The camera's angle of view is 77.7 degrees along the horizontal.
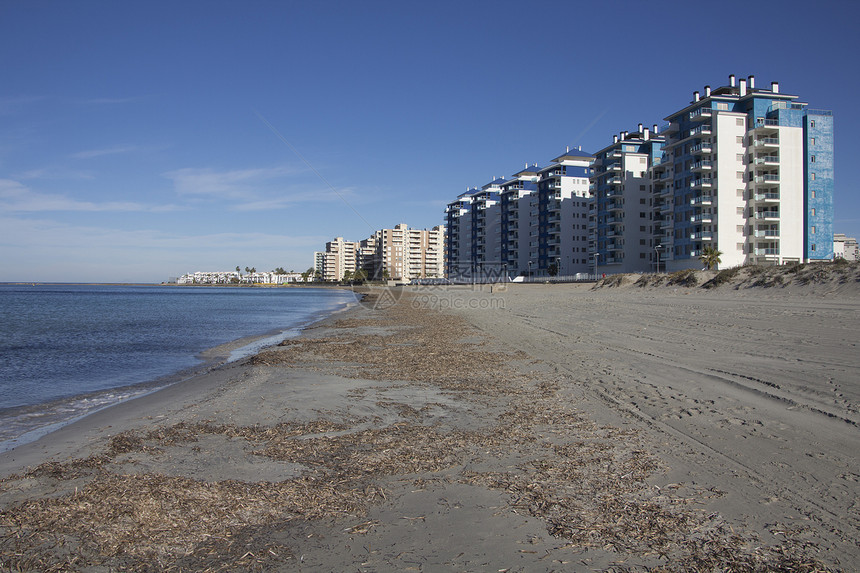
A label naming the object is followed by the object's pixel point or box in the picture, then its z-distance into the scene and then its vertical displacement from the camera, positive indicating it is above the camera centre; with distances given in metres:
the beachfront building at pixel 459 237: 150.12 +12.27
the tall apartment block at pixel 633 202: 82.38 +11.93
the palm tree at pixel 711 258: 61.25 +2.24
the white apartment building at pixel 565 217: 103.94 +12.10
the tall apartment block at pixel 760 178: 62.34 +11.88
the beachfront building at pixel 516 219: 121.25 +13.87
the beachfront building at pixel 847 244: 96.91 +9.78
